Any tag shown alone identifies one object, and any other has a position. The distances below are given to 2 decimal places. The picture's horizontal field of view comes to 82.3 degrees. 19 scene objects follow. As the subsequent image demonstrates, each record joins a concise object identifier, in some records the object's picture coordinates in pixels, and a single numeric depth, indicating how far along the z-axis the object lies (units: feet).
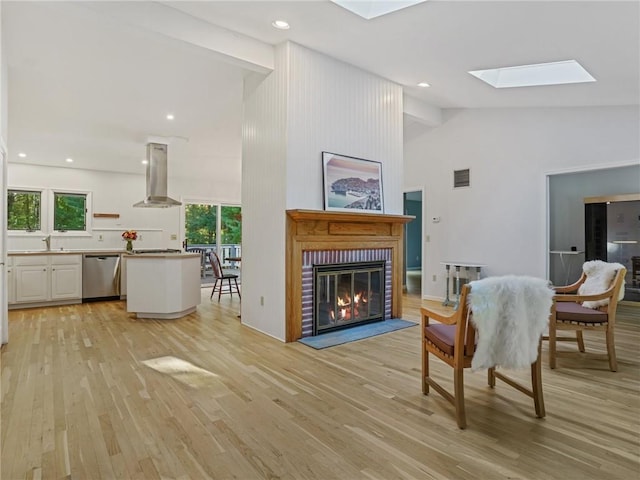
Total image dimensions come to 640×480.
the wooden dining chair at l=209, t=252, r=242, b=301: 21.12
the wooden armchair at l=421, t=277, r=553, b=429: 7.09
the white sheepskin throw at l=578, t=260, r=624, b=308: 10.47
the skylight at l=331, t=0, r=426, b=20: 10.12
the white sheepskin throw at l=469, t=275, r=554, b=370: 7.01
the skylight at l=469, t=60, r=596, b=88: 13.51
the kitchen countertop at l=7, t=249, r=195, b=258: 16.38
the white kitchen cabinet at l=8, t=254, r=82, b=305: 18.67
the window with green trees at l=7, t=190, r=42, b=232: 22.72
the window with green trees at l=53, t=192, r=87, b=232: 24.03
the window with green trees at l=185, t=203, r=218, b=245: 29.30
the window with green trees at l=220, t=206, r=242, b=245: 31.04
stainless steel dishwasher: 20.81
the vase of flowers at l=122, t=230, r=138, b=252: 22.23
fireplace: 12.80
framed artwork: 13.87
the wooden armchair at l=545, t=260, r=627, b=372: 9.96
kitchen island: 16.21
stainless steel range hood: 20.57
